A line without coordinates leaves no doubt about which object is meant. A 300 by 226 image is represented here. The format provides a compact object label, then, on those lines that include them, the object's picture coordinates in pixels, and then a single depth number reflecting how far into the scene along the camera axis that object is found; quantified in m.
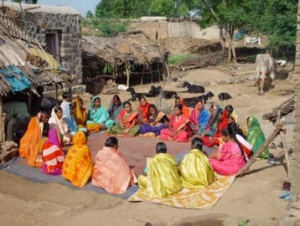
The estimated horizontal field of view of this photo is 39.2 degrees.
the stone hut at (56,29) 13.73
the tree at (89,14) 51.01
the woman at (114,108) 11.11
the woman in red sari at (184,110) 10.29
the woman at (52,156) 7.38
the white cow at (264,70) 16.83
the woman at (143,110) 10.47
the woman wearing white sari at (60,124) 9.09
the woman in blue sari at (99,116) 10.84
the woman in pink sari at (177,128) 9.55
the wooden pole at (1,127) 8.58
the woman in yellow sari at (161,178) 6.52
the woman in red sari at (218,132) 9.14
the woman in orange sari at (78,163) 6.94
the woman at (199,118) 10.00
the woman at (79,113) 10.48
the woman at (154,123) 10.16
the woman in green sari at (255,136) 7.93
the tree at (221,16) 25.32
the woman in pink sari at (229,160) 7.32
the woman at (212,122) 9.48
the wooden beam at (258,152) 6.50
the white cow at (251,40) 33.53
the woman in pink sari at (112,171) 6.76
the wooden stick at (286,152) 6.51
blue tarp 8.84
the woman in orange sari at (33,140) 7.93
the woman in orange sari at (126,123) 10.24
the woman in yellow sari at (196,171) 6.79
